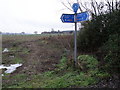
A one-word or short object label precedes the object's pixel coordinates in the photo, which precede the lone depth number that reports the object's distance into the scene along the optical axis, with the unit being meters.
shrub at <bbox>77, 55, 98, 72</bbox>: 3.77
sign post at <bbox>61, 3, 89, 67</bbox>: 3.78
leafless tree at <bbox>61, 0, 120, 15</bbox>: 6.84
